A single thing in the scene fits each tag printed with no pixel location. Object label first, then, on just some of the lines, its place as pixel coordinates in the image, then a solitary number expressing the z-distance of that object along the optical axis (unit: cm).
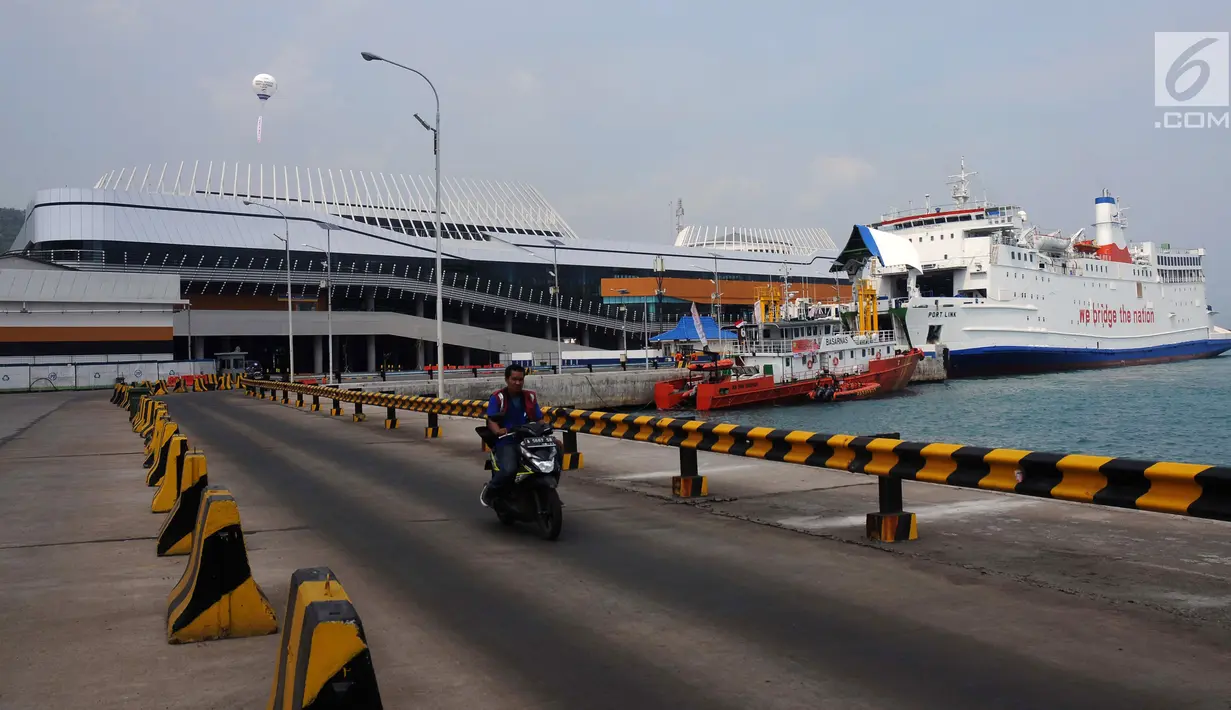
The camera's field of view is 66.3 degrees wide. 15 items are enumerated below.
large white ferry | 6406
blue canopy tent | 6850
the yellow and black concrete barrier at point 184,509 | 806
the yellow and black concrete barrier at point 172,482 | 1009
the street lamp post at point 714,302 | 9008
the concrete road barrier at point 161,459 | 1188
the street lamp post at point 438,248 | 2884
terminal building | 6825
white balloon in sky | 6969
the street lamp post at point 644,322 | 8906
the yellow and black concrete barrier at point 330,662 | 334
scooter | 866
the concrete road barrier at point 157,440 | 1298
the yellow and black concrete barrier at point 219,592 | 565
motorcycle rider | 899
